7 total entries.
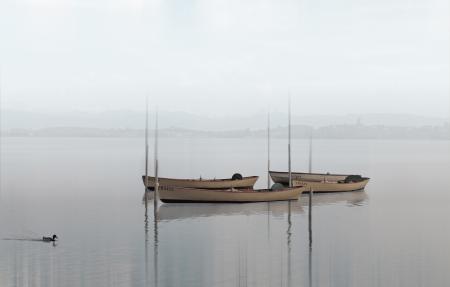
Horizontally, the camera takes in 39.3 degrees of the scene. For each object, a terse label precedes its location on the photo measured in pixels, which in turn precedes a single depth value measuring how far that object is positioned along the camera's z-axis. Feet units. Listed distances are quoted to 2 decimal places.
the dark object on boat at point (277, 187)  183.32
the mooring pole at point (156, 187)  155.55
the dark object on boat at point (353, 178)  229.04
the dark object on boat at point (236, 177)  218.79
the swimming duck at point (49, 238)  118.93
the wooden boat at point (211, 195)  175.11
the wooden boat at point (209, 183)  206.18
